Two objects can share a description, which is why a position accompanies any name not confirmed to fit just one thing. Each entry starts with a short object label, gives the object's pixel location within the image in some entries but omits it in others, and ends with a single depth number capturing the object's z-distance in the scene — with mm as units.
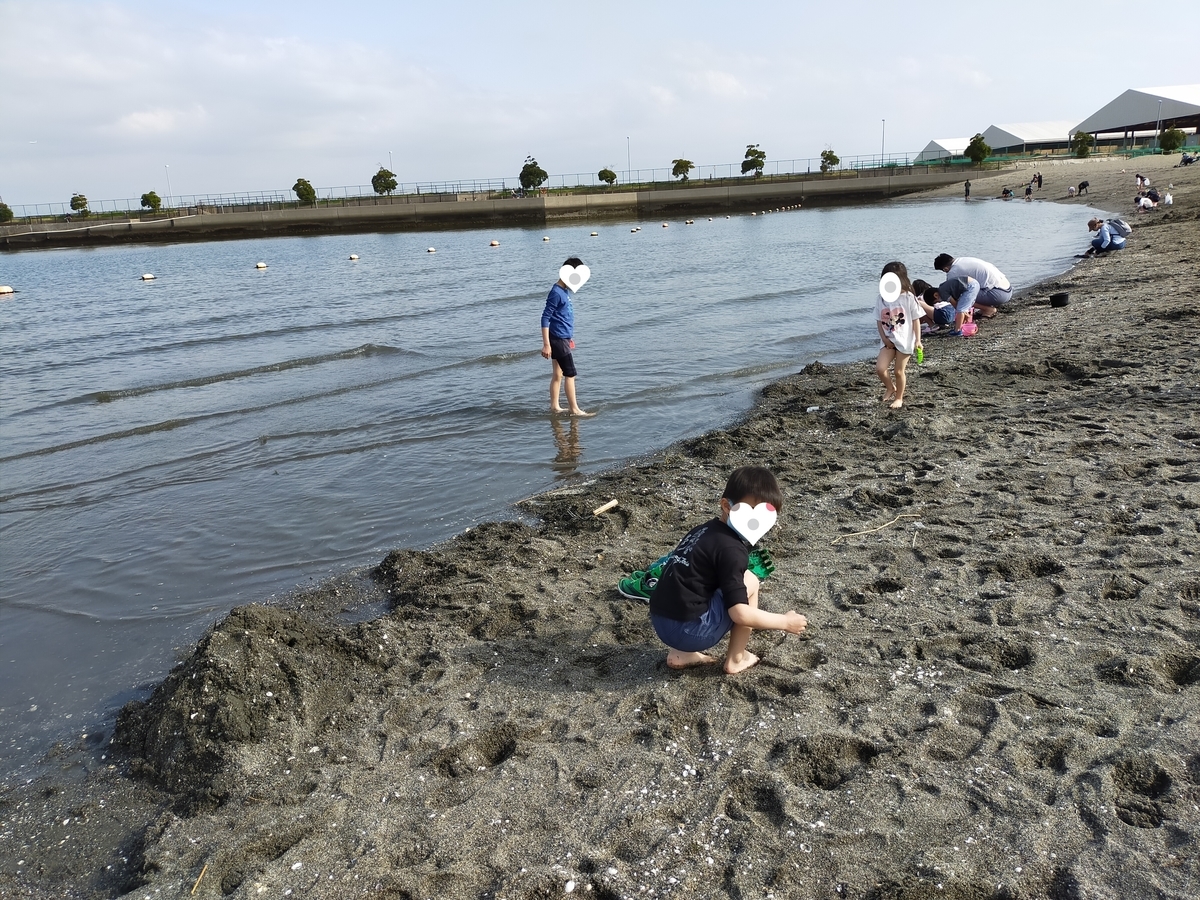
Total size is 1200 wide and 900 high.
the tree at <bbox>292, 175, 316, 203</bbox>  81562
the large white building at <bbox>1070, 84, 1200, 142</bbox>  85062
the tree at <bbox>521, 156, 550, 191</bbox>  81250
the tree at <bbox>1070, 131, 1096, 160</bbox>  73500
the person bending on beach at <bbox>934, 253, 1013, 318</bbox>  13922
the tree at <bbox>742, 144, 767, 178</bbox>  87312
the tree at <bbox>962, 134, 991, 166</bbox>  76625
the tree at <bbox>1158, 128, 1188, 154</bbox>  63062
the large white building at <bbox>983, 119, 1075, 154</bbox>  99100
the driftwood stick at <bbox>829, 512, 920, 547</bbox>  5770
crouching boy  3875
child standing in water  10156
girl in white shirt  8773
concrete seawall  73750
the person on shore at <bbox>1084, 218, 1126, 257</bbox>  20609
